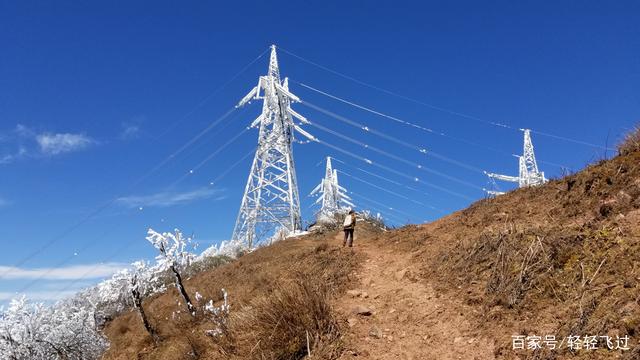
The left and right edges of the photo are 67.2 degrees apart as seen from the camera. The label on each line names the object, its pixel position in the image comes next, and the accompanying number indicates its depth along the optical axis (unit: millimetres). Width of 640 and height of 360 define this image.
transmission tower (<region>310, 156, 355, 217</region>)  58125
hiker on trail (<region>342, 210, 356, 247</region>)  17609
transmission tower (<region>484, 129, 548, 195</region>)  48094
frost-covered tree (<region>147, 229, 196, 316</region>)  15797
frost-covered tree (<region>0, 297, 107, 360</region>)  13594
